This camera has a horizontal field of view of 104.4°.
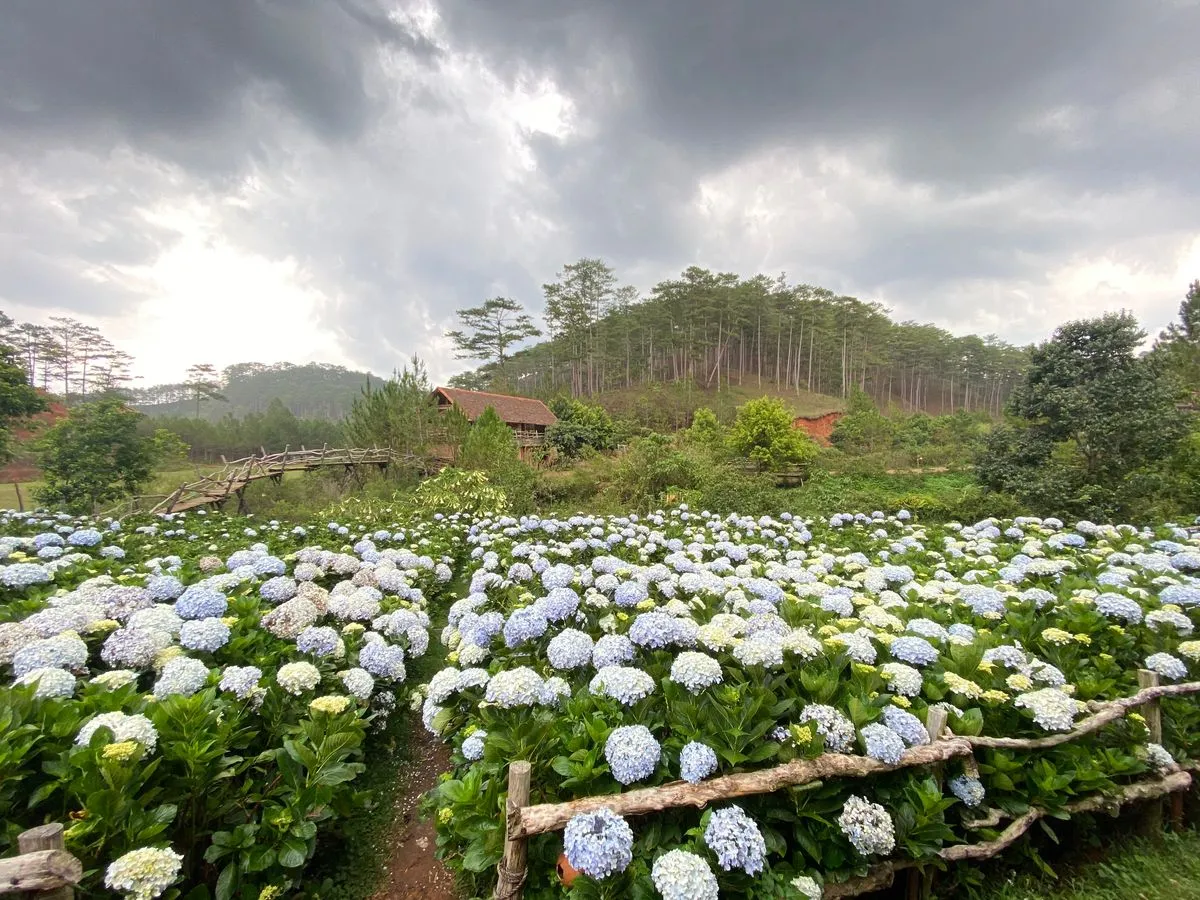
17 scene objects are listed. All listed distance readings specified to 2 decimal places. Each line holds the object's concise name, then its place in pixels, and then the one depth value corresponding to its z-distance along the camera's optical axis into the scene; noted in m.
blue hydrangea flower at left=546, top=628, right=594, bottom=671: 2.66
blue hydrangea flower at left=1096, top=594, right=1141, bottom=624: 3.10
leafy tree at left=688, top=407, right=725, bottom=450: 21.46
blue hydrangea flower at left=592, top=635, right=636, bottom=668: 2.59
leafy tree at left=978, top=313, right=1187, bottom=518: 8.99
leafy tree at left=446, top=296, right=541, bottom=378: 40.66
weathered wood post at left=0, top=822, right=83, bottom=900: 1.37
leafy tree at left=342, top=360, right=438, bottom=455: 18.20
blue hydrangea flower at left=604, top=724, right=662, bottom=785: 1.94
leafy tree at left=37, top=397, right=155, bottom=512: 12.59
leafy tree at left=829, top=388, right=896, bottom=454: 27.00
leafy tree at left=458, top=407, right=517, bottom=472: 15.08
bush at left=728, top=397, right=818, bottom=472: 19.34
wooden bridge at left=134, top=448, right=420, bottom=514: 12.11
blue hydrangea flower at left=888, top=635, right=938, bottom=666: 2.65
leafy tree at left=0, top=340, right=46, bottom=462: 12.97
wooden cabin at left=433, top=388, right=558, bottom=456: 25.56
